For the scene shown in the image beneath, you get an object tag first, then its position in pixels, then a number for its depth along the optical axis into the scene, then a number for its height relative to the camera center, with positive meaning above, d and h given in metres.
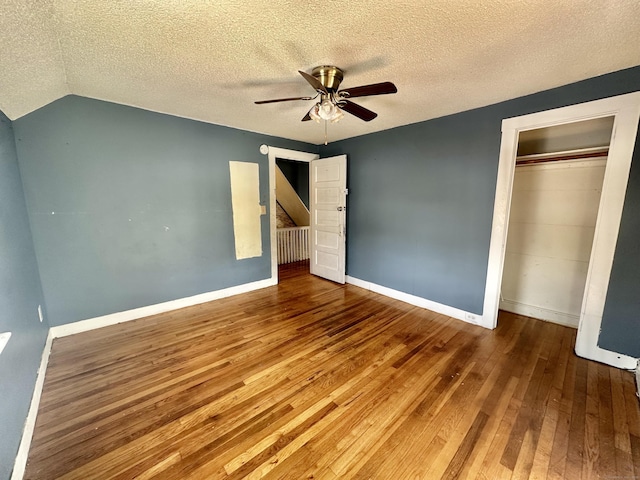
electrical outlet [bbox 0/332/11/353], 1.10 -0.64
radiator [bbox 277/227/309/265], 5.75 -1.02
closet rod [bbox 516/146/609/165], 2.50 +0.52
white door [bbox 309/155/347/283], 3.99 -0.22
